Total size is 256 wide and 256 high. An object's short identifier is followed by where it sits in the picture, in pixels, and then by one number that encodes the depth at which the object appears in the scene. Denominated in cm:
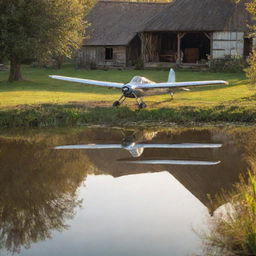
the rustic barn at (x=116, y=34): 4231
